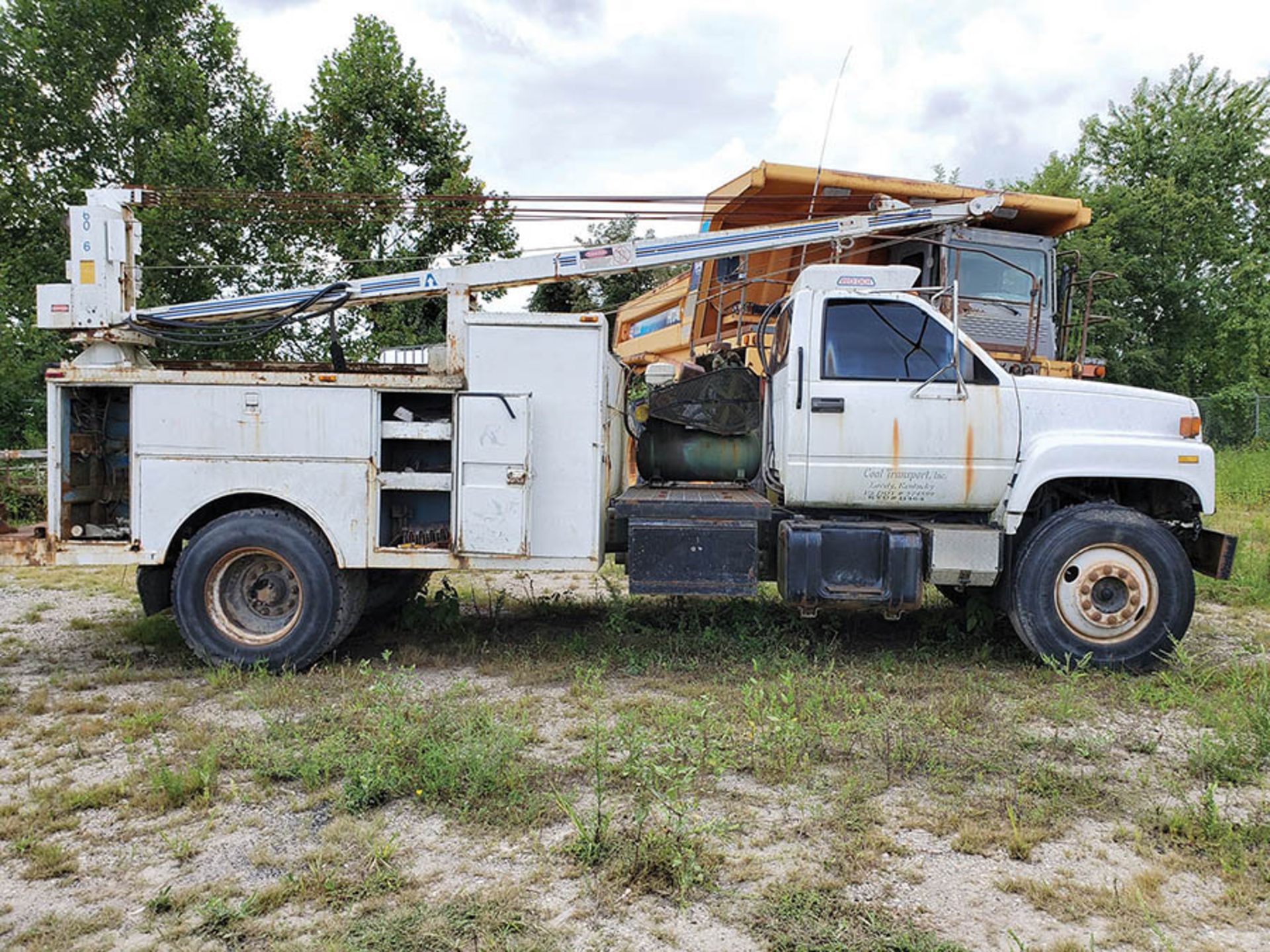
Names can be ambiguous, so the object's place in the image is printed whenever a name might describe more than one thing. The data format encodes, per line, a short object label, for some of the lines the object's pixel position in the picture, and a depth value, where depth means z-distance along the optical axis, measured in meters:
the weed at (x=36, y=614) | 7.80
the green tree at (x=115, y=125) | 19.73
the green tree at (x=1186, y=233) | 28.73
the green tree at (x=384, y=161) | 16.30
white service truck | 5.80
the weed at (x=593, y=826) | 3.43
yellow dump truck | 8.46
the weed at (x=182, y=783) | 3.99
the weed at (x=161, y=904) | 3.15
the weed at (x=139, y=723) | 4.83
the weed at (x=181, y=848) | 3.52
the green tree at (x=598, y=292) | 25.62
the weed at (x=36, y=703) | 5.27
